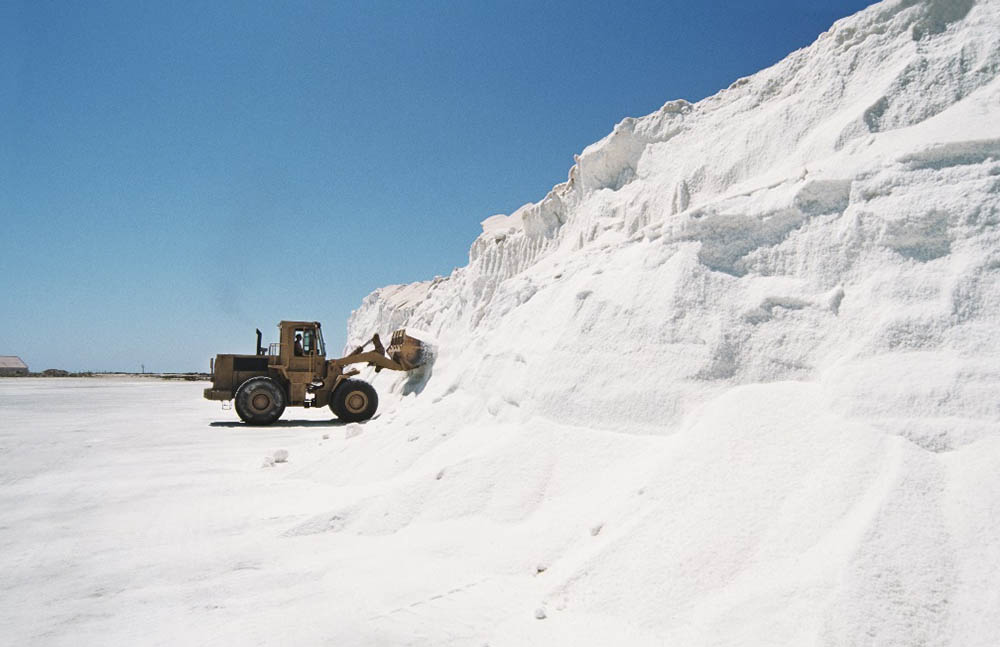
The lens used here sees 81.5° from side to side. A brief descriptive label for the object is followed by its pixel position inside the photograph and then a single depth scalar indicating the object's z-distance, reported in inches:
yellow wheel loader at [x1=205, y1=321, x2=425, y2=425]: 478.3
